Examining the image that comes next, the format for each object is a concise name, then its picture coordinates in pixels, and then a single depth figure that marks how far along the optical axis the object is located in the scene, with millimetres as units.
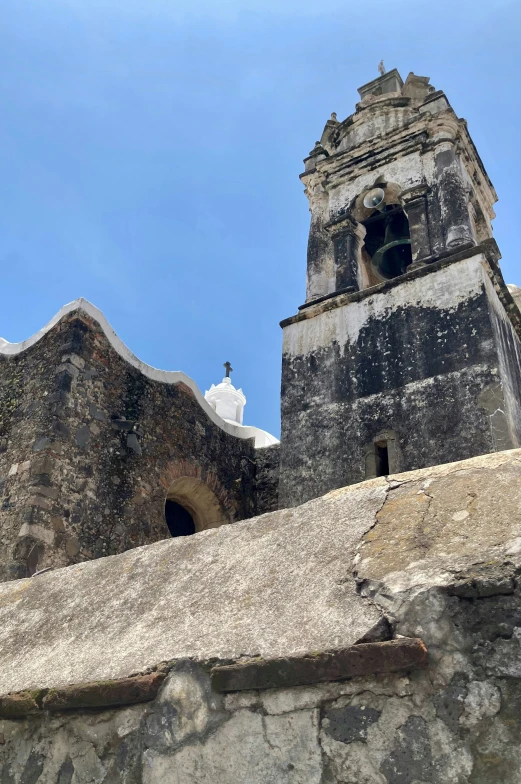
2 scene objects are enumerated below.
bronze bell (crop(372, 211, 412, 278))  8680
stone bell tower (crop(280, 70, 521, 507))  6344
